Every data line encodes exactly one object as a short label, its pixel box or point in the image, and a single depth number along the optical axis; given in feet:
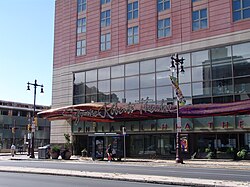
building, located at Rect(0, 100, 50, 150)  293.88
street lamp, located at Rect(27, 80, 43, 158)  137.80
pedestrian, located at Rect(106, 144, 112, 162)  111.38
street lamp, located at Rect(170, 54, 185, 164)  98.03
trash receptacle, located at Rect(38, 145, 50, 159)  129.70
